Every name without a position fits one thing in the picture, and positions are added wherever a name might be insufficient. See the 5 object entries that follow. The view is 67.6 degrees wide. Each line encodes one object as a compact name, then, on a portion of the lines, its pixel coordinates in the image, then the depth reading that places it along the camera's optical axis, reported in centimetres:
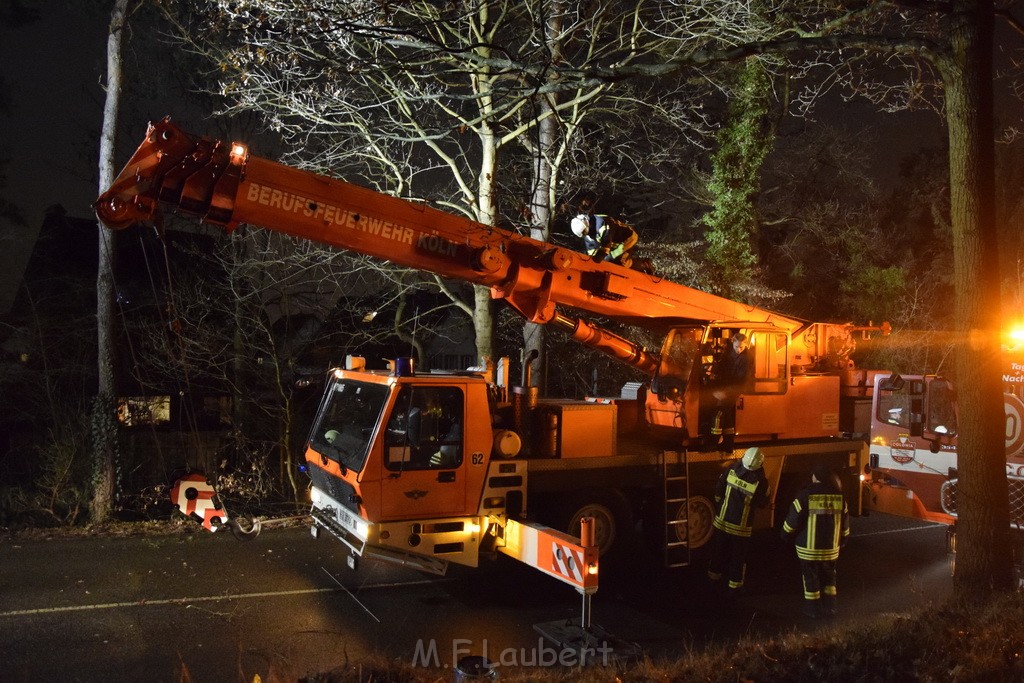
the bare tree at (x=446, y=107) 1028
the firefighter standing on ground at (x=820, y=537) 702
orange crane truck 562
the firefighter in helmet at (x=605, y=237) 764
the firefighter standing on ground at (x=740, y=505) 743
